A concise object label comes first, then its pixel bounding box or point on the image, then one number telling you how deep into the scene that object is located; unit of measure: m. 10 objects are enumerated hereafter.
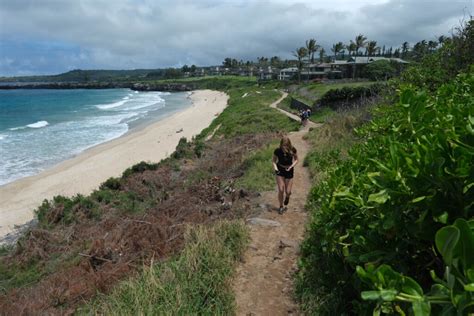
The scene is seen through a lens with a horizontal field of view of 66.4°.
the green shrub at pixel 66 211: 11.94
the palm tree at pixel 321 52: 97.34
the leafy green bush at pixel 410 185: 1.85
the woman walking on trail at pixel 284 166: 7.81
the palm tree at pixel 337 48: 93.62
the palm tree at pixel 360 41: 79.12
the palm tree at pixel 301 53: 82.59
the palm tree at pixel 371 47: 76.25
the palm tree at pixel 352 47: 79.44
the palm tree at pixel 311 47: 84.88
